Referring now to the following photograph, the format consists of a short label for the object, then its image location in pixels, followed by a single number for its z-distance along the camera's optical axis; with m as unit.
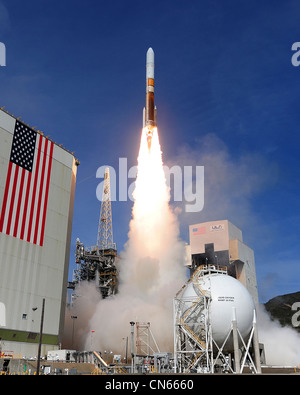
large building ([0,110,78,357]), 50.91
